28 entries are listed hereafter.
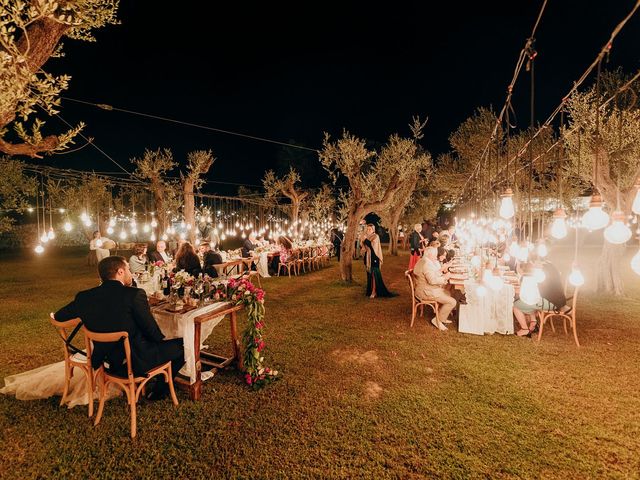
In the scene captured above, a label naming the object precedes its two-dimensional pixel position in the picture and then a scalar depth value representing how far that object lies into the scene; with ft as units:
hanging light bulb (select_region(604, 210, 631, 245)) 7.64
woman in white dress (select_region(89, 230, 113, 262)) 35.73
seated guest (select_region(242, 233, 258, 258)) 35.17
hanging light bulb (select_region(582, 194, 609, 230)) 8.41
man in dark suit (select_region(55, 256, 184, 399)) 10.15
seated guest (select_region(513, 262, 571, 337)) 17.46
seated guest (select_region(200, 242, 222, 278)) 25.74
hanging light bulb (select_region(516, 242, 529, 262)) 17.02
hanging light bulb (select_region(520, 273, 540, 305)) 10.85
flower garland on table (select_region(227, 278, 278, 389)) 13.12
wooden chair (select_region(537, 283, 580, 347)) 16.87
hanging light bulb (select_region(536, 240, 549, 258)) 16.41
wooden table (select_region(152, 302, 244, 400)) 12.07
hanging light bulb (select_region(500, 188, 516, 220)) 14.19
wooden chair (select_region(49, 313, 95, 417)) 10.18
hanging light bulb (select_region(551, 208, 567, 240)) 11.20
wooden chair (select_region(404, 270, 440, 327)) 20.00
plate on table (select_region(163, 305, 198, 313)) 12.64
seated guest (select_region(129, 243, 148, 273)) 23.21
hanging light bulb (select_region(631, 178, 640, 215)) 6.72
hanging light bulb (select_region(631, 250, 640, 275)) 7.02
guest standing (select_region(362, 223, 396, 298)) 27.50
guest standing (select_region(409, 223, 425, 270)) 36.14
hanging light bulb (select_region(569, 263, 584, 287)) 11.41
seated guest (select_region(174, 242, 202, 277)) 21.57
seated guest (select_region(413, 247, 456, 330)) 19.80
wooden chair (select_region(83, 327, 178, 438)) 9.63
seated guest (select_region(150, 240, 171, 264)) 25.53
